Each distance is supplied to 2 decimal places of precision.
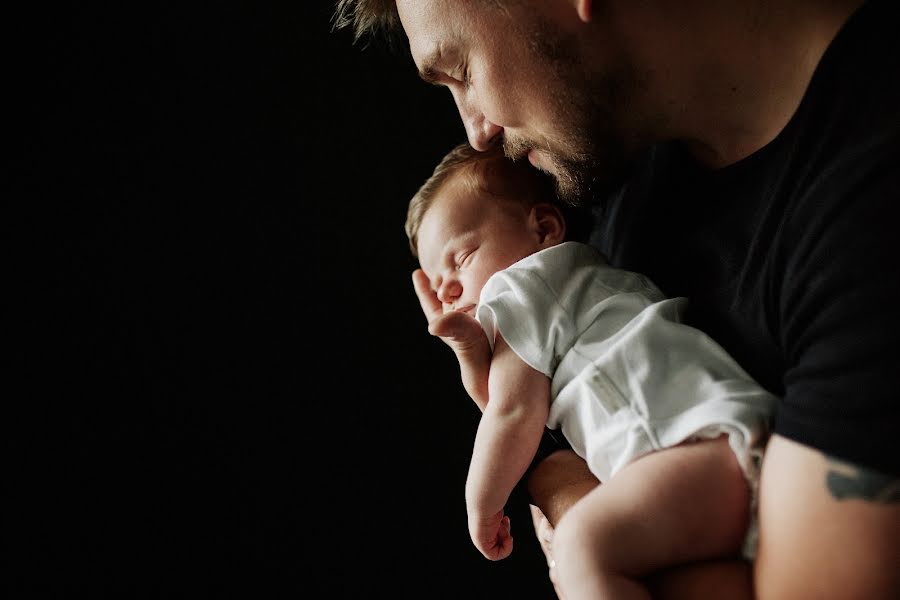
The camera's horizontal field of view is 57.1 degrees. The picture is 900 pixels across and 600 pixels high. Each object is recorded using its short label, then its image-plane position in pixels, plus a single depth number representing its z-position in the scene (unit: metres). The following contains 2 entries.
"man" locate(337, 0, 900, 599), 0.79
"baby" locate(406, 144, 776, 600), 0.93
